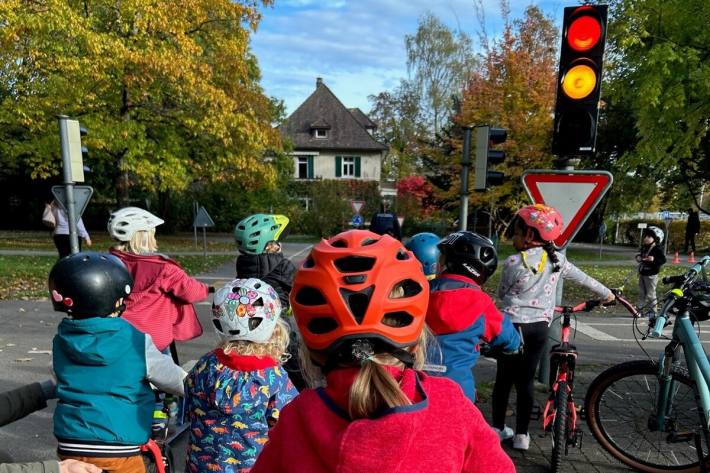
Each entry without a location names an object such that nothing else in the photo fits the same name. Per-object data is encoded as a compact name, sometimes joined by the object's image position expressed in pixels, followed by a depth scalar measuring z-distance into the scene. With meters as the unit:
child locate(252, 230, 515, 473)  1.25
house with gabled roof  45.94
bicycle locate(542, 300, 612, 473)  3.69
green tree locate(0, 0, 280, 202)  15.04
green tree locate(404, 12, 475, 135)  46.19
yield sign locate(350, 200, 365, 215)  28.12
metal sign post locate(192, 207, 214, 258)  17.34
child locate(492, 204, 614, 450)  4.01
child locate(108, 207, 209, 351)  3.77
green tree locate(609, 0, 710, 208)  9.17
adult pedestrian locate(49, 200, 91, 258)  11.62
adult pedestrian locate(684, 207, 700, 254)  24.56
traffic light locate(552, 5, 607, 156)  4.83
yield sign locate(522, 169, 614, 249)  4.84
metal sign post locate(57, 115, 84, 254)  6.11
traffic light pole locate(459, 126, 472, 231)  6.79
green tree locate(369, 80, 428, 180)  49.50
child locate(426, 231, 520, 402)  2.96
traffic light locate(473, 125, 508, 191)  6.41
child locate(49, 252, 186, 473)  2.43
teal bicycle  3.60
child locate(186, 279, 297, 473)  2.45
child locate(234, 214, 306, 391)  4.25
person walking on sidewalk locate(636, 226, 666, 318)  9.98
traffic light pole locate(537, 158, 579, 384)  5.21
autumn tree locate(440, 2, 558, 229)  19.53
